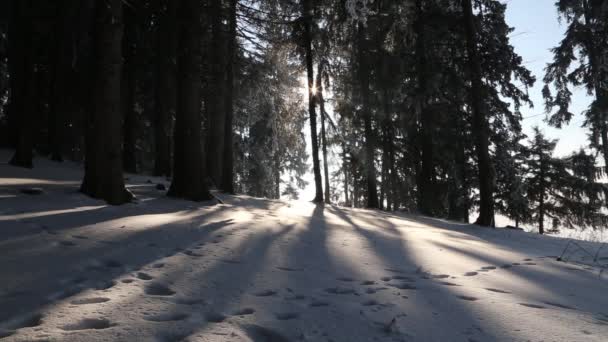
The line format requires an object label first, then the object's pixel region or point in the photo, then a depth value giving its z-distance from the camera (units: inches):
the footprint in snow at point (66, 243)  132.4
